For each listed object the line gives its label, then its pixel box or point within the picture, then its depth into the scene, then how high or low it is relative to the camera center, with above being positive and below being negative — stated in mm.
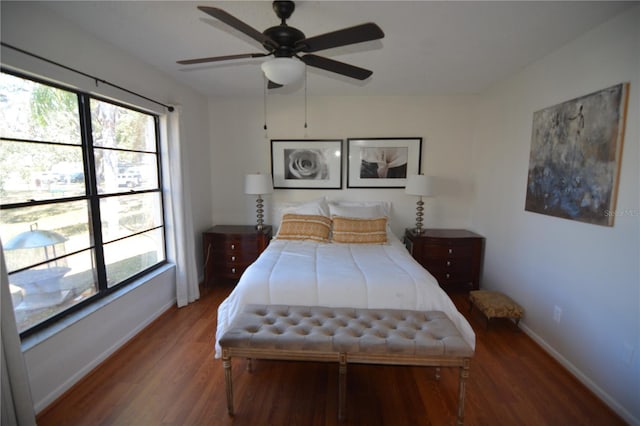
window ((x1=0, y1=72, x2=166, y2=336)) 1677 -112
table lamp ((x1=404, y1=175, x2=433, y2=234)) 3377 -50
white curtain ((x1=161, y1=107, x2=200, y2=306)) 2855 -317
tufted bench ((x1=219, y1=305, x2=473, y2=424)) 1561 -902
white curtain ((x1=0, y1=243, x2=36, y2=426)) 1410 -976
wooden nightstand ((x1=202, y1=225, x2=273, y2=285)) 3469 -854
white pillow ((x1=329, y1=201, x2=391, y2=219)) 3430 -350
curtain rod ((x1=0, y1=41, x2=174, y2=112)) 1554 +729
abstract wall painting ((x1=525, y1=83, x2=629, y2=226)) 1801 +189
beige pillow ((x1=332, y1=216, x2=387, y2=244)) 3096 -543
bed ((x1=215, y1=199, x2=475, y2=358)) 2043 -745
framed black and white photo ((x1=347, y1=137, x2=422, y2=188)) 3701 +270
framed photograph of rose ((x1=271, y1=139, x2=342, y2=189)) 3760 +243
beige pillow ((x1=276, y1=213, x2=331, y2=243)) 3158 -525
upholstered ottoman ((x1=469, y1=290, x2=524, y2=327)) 2584 -1143
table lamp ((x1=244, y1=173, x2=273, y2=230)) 3406 -36
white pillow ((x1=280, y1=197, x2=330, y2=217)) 3471 -335
